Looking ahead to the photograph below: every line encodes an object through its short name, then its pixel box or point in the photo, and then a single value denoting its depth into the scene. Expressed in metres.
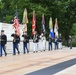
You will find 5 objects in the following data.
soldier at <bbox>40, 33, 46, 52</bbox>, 33.53
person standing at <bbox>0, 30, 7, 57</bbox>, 24.36
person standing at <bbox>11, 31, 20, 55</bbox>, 26.52
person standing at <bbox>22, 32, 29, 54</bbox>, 28.60
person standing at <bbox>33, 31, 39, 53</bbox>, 30.83
